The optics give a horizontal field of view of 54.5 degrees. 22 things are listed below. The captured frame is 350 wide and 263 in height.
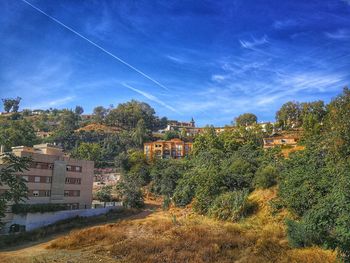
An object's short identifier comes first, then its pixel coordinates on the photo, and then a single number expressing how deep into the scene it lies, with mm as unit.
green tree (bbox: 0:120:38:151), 82562
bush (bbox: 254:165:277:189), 40250
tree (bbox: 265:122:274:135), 91425
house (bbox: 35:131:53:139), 119950
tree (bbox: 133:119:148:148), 108862
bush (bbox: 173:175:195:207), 48969
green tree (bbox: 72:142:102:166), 82125
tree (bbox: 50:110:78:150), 110625
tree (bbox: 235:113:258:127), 118188
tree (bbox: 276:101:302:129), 97562
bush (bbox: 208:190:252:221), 36241
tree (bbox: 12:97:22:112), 153750
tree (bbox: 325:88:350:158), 32312
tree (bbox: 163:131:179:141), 118688
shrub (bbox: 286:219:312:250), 23172
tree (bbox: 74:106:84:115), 176500
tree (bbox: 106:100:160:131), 133625
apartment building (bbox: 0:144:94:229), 42312
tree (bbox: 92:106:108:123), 141625
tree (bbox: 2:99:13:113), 152525
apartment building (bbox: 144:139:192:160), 102312
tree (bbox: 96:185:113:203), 58812
